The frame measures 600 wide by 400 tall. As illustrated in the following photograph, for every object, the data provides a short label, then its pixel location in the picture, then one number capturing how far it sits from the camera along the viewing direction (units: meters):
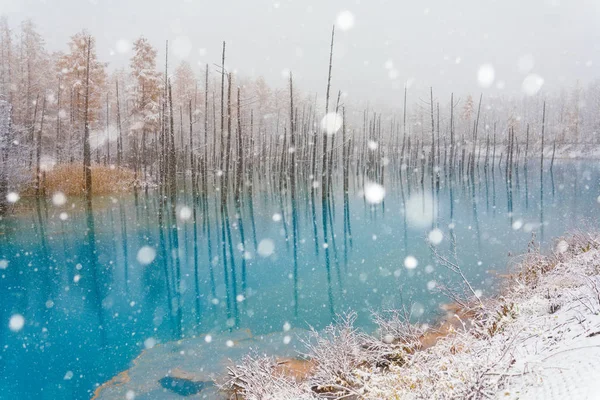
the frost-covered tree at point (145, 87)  36.00
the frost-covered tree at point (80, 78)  35.62
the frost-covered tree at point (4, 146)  21.35
